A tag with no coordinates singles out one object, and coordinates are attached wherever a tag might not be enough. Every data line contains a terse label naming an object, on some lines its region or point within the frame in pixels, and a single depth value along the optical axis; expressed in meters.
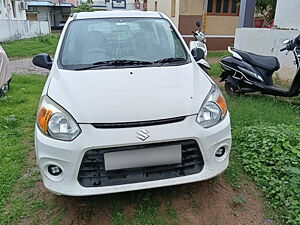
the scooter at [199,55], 3.48
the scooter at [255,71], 4.50
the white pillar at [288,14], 6.65
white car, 2.04
